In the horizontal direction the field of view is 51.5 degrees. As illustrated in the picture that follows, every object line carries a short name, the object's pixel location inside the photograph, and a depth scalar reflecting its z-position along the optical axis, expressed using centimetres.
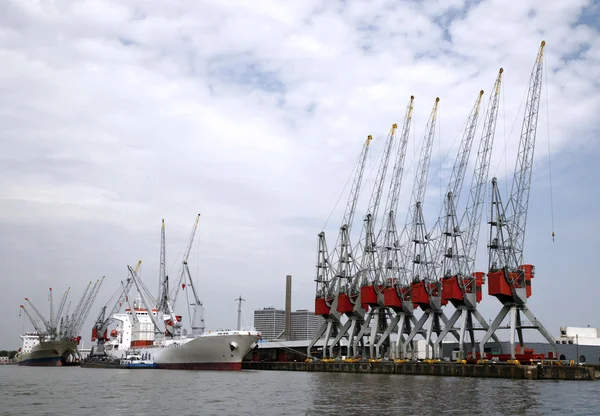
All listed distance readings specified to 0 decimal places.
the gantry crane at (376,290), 13451
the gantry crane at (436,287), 12125
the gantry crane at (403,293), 12731
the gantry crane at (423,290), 12256
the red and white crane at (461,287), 11256
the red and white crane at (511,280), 10312
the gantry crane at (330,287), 14588
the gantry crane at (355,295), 13962
